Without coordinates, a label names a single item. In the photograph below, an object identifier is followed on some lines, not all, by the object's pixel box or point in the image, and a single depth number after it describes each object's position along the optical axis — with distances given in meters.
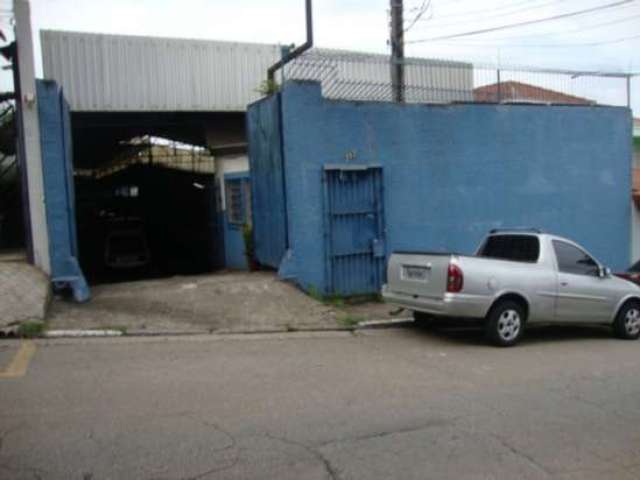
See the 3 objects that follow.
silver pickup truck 9.11
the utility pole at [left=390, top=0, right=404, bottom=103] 14.68
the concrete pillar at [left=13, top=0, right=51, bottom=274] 10.31
